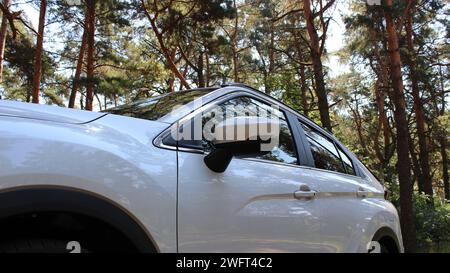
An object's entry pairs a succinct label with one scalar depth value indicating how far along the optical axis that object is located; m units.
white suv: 1.72
